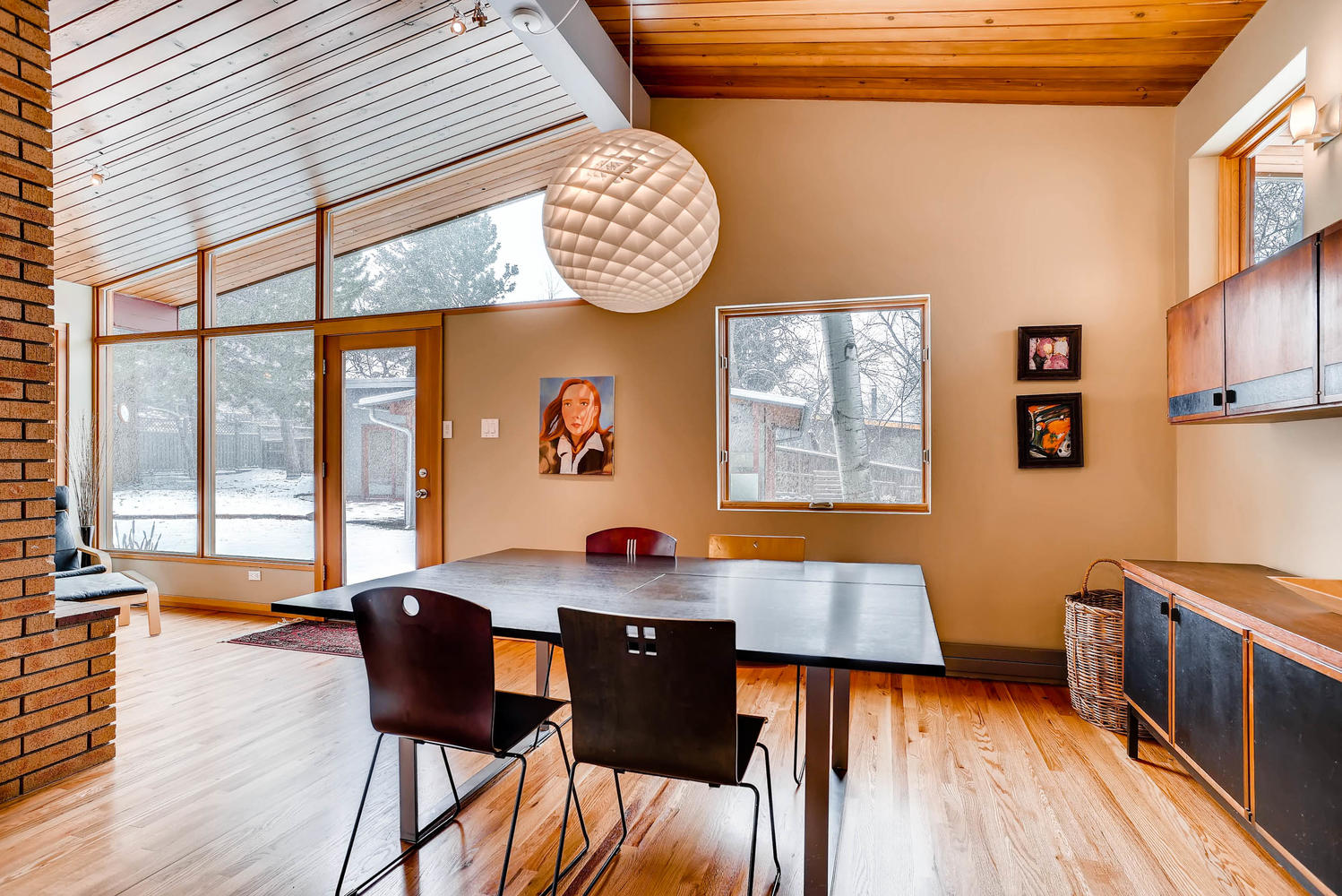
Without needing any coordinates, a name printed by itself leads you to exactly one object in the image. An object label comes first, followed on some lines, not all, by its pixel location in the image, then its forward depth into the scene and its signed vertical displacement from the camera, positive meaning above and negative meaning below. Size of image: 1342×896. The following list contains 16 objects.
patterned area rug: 4.04 -1.22
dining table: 1.51 -0.45
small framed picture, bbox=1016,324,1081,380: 3.41 +0.47
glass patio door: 4.48 -0.06
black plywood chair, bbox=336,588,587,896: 1.59 -0.55
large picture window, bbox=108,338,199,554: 5.15 +0.00
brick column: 2.23 -0.04
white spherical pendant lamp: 1.86 +0.66
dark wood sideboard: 1.56 -0.72
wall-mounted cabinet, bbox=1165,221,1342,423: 1.78 +0.32
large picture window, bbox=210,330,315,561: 4.84 +0.00
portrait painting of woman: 4.12 +0.12
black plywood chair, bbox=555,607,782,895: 1.44 -0.56
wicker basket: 2.87 -0.95
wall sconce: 2.19 +1.06
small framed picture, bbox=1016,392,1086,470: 3.42 +0.07
